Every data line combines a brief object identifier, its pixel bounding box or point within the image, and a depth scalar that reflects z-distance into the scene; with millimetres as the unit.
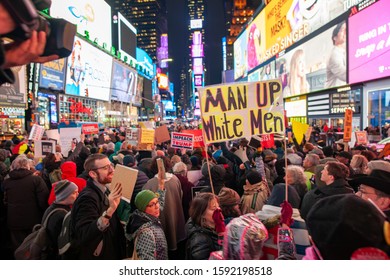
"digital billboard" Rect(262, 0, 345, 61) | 27230
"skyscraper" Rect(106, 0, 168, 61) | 189150
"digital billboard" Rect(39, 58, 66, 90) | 29481
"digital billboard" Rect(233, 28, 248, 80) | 61562
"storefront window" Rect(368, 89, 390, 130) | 20820
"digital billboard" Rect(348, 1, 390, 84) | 19188
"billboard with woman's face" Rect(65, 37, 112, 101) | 35594
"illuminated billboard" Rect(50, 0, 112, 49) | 33188
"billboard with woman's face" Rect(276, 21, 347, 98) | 25266
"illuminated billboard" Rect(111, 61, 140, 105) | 53656
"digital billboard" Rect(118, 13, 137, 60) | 65875
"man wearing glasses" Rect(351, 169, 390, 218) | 3100
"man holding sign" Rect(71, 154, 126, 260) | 3059
